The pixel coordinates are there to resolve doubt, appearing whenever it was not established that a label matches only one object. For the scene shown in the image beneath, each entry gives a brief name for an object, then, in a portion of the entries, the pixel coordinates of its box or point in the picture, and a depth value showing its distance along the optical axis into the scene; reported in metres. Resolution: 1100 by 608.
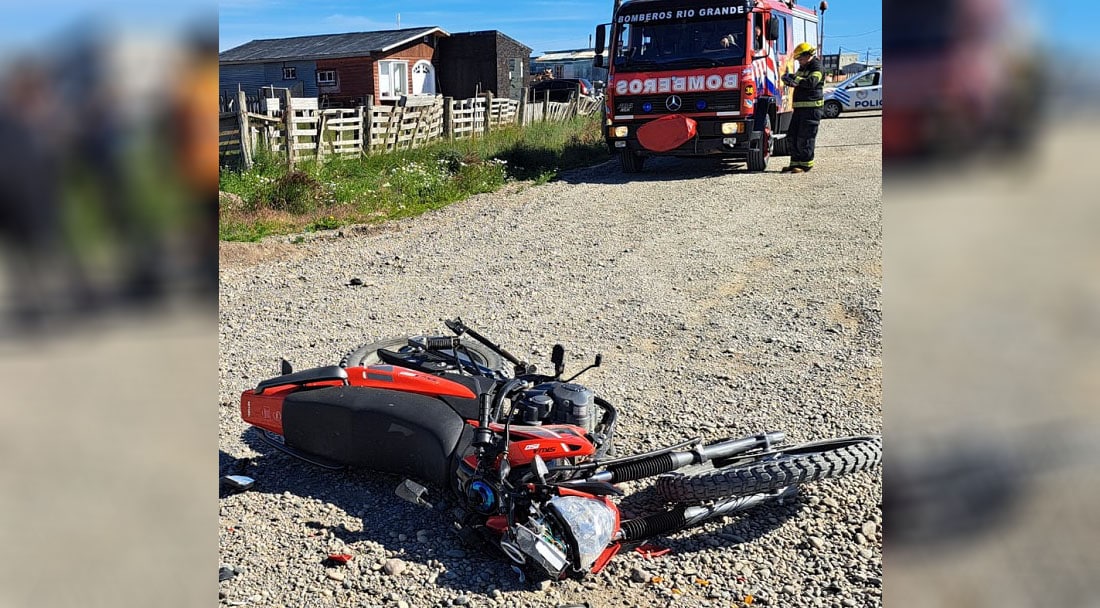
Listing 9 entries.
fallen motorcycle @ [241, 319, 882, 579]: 3.29
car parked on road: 24.08
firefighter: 14.09
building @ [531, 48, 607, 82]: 57.16
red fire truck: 13.42
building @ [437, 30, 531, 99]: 36.97
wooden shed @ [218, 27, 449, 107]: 34.19
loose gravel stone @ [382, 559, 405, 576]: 3.41
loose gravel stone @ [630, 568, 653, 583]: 3.39
